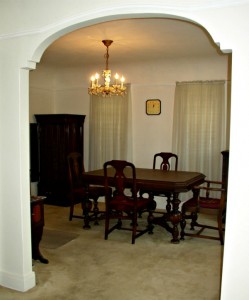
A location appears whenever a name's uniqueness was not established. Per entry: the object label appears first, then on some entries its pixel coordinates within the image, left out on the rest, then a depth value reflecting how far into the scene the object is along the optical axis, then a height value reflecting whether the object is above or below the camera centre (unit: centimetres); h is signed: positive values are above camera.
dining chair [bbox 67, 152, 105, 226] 497 -103
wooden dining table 420 -76
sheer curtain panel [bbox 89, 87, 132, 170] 636 -11
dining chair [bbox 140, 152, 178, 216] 504 -68
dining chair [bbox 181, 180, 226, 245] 414 -104
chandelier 457 +50
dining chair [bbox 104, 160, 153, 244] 420 -99
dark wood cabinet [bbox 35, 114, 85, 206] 628 -48
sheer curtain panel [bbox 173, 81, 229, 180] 564 -2
